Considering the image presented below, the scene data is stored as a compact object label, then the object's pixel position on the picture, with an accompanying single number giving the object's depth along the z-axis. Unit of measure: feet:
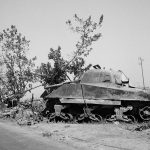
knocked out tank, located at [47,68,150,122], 37.29
